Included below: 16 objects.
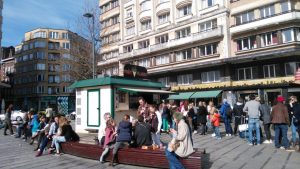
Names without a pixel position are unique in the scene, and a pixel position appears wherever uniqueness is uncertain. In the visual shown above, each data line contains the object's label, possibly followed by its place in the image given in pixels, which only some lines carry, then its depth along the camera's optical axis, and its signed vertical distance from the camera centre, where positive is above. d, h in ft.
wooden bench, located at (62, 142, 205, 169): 22.82 -4.82
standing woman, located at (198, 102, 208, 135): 48.24 -2.23
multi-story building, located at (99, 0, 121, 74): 160.76 +45.34
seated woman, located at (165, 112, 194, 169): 21.30 -3.14
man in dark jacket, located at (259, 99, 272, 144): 35.40 -1.53
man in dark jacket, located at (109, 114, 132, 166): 27.93 -2.89
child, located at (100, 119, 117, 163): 28.53 -3.33
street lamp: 83.20 +27.30
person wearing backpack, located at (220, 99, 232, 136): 45.14 -1.83
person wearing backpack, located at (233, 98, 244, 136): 43.69 -1.18
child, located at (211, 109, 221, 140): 42.55 -2.83
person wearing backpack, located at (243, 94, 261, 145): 34.86 -1.74
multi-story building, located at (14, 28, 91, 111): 232.12 +33.47
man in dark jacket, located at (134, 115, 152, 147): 28.71 -2.89
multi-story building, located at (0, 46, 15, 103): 263.49 +37.21
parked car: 110.85 -2.58
